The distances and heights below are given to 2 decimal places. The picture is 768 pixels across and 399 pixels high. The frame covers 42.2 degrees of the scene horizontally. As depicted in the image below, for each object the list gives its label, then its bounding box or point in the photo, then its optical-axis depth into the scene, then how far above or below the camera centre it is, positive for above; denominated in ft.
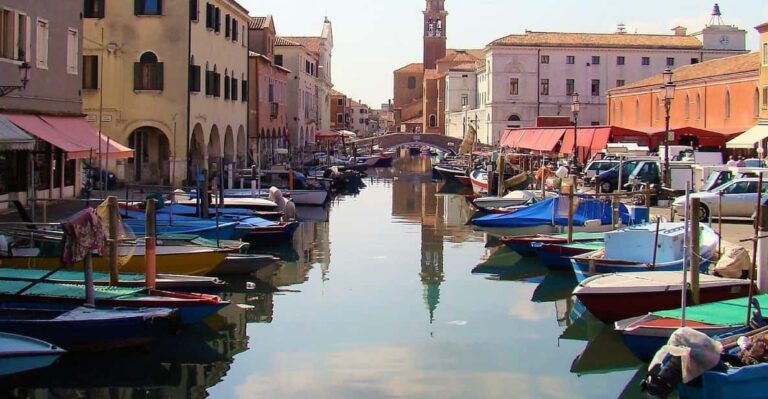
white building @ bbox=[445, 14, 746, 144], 234.38 +29.24
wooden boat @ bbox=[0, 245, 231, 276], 53.11 -4.34
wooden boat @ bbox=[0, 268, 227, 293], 48.47 -4.93
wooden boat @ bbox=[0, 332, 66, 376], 37.14 -6.53
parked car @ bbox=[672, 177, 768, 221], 79.20 -0.82
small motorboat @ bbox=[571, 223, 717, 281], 55.31 -3.54
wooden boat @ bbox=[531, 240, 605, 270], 65.41 -4.22
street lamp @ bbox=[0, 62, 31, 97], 61.21 +6.22
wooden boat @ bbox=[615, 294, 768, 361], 39.91 -5.54
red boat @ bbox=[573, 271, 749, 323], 46.68 -4.97
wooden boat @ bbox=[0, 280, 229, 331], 44.39 -5.29
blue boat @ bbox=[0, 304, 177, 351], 41.16 -6.01
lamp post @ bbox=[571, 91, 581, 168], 113.35 +6.73
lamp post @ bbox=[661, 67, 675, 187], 80.59 +8.08
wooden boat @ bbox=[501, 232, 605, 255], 68.95 -3.68
